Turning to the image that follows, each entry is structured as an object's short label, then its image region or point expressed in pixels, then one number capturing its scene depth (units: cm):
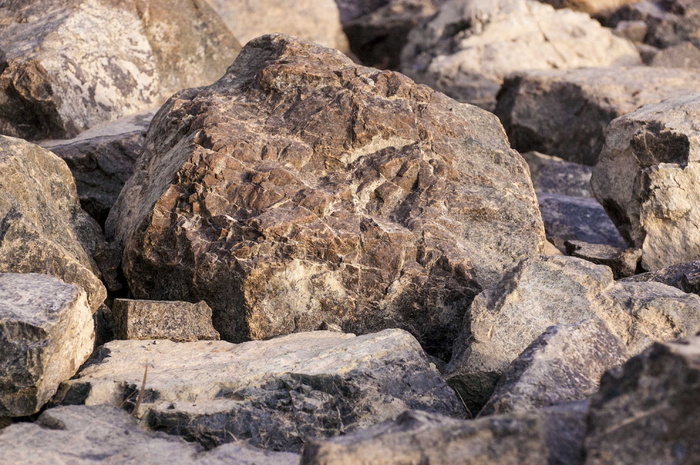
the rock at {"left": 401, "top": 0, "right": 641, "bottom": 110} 1809
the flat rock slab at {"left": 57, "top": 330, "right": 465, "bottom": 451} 552
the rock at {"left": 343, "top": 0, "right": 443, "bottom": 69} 2250
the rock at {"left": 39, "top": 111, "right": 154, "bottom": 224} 940
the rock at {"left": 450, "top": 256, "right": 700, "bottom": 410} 627
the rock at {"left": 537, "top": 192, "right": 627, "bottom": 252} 1081
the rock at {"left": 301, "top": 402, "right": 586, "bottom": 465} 416
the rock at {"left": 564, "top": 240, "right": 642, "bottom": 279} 905
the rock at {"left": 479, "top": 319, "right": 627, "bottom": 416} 520
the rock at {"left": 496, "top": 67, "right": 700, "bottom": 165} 1487
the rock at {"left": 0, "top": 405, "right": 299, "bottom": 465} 498
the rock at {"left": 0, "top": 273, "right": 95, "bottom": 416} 558
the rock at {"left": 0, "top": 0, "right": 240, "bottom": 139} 1112
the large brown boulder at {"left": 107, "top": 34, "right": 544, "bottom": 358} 695
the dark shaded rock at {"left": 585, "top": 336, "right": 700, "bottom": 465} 378
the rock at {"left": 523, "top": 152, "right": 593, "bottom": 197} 1327
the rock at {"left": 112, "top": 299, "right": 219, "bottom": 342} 666
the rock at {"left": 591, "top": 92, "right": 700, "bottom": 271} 902
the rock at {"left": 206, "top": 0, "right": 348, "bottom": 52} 1828
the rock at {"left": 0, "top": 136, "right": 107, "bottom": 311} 682
